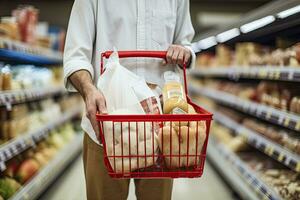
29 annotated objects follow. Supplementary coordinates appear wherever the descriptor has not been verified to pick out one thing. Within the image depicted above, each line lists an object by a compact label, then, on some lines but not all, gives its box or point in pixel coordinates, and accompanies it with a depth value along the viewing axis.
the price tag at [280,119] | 2.96
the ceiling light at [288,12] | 2.61
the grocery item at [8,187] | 2.64
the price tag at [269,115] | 3.23
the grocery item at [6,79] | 3.01
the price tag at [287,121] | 2.85
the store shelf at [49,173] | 2.85
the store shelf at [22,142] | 2.70
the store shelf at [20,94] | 2.84
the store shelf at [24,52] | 2.87
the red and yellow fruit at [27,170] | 3.09
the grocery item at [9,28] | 2.96
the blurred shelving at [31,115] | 2.95
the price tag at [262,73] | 3.40
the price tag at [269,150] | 3.13
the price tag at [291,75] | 2.78
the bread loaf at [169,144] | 1.21
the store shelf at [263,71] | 2.79
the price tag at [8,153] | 2.74
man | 1.49
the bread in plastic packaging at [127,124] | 1.19
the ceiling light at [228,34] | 4.20
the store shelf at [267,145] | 2.73
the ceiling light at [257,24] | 3.07
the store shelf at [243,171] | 2.84
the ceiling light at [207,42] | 5.62
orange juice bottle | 1.27
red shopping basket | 1.18
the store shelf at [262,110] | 2.80
